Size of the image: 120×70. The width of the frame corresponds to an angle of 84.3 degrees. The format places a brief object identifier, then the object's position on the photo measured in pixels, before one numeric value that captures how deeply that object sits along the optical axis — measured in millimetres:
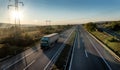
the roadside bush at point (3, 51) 11733
